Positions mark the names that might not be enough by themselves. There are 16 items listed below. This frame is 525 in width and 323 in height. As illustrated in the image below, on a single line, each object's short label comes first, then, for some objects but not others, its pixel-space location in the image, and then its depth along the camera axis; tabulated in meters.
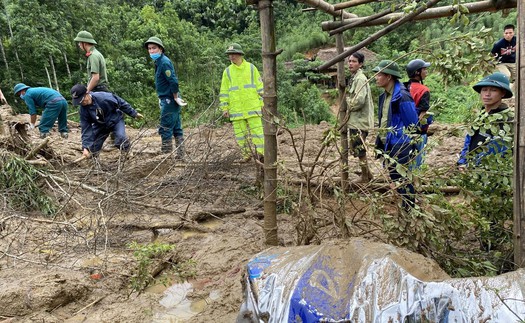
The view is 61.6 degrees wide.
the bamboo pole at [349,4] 3.61
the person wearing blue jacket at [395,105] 3.56
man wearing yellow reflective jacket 5.56
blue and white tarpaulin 1.64
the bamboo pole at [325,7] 3.46
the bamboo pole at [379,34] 2.33
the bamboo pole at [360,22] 2.69
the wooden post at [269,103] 2.88
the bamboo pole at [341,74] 4.12
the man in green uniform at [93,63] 6.15
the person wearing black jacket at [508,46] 6.18
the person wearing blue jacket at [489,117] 2.43
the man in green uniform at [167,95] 5.79
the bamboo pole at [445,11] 2.84
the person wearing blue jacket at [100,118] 5.30
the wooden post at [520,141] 1.97
